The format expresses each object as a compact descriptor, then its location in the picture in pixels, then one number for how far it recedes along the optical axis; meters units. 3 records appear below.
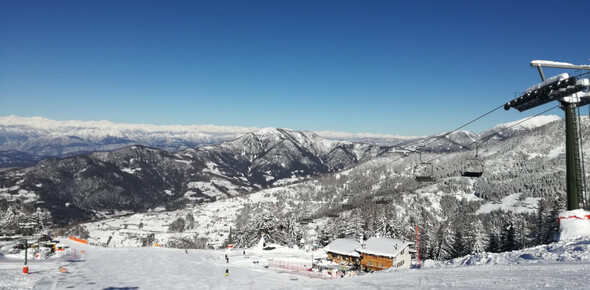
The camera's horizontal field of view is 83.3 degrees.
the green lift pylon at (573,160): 20.31
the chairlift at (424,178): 28.98
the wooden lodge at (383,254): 60.25
